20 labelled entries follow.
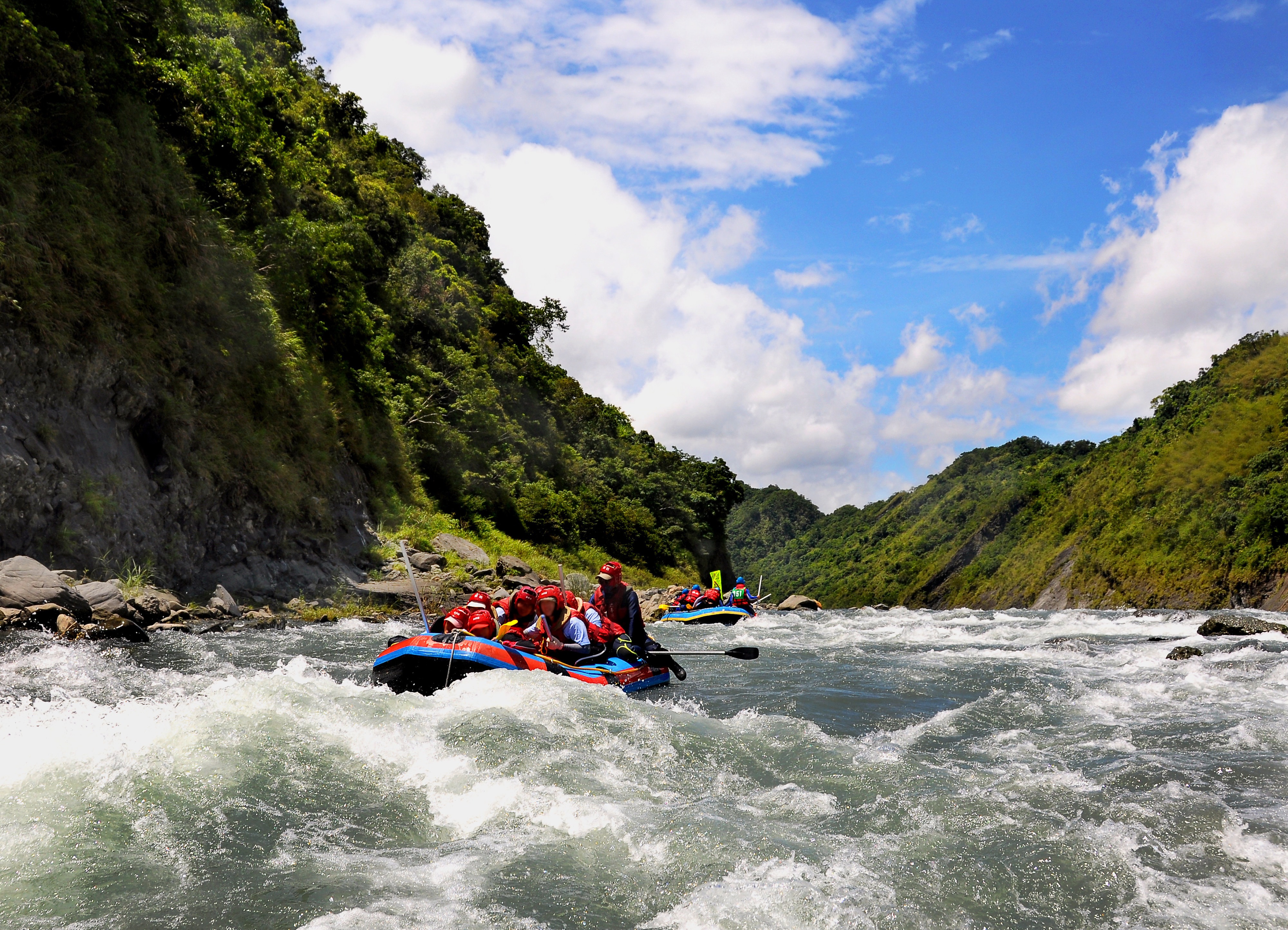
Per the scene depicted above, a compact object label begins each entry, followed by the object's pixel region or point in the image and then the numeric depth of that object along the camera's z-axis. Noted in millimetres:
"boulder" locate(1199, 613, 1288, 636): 17328
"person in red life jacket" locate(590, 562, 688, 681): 12094
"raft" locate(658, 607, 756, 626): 26656
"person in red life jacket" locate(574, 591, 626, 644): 11039
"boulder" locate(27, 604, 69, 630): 10453
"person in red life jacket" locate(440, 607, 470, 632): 9781
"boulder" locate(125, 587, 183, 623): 12438
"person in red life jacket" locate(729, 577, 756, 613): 28203
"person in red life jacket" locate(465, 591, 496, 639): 9688
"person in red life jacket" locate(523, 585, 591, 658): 10484
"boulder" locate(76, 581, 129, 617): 11586
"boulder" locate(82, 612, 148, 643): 11133
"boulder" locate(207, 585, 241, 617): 15125
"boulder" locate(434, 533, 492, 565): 25125
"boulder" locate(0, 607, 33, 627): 10141
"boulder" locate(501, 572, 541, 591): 22922
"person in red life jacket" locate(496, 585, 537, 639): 10703
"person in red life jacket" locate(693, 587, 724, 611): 27672
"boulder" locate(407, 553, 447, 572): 22047
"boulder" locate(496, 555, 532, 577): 24719
